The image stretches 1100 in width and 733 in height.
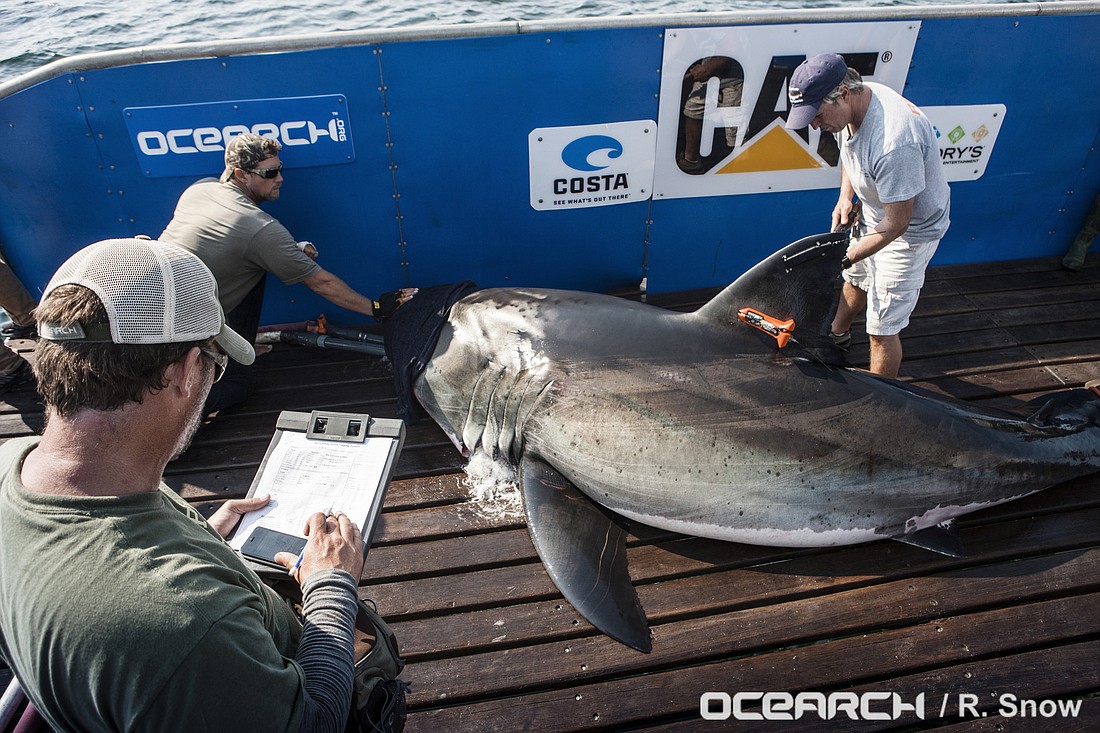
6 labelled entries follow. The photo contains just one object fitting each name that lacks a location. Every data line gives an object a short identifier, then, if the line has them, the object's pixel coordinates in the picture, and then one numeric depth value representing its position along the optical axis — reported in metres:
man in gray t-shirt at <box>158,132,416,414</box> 4.18
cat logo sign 4.68
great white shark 3.24
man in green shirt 1.28
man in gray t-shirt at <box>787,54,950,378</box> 3.60
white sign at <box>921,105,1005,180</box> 5.14
